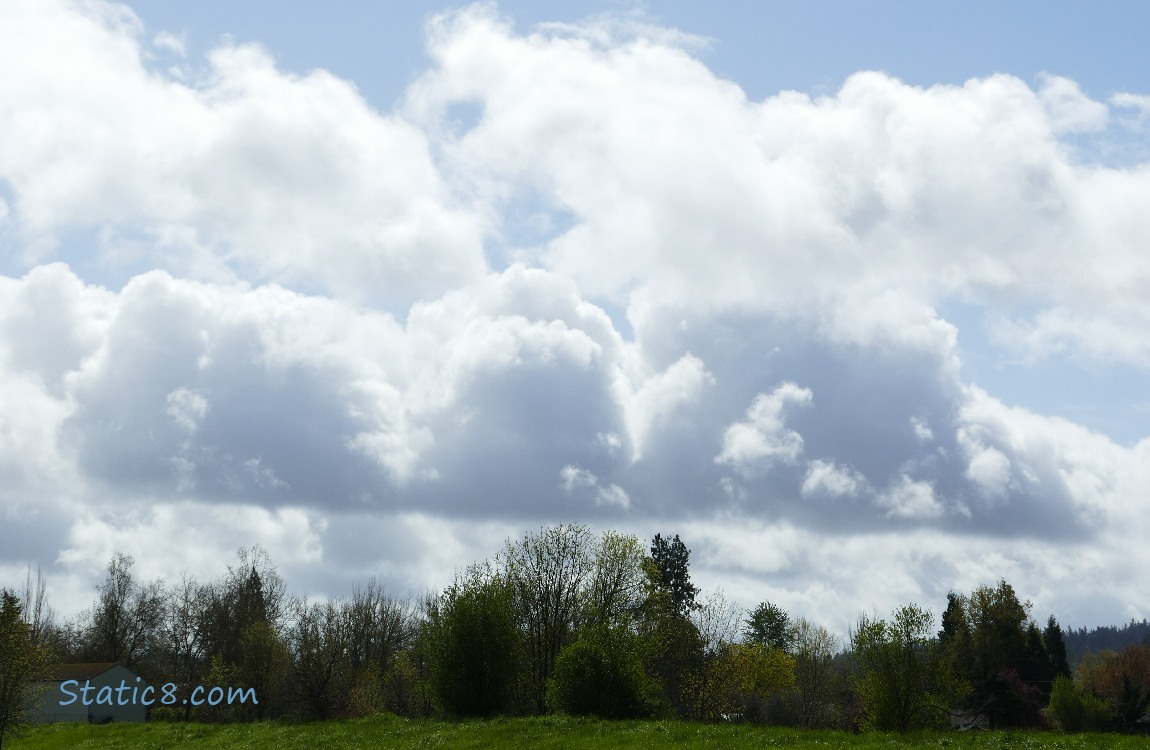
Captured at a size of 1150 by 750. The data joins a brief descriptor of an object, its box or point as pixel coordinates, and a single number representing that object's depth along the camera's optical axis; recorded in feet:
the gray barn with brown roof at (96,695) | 269.03
